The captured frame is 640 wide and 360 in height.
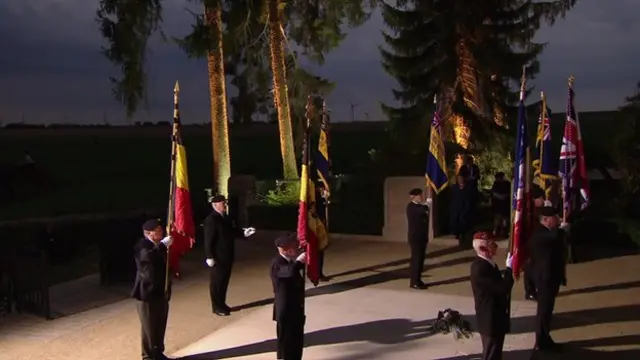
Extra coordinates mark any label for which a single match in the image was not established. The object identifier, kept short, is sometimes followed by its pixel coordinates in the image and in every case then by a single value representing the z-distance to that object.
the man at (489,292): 7.23
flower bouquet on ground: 9.20
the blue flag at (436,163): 15.18
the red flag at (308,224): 10.29
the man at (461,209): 16.34
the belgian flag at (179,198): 9.39
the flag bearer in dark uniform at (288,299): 7.76
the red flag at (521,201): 9.48
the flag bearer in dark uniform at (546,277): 8.59
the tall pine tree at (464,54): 22.31
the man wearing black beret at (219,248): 10.39
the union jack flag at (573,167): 13.86
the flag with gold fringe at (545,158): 13.75
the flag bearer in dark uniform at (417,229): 11.90
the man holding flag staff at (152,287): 8.05
